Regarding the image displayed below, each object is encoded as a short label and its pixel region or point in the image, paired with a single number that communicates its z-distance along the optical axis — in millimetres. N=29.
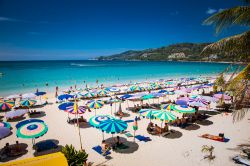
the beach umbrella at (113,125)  10102
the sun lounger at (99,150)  10415
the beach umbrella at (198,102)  14623
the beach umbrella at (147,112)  12625
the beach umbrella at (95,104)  15328
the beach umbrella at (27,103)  16997
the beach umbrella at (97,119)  11202
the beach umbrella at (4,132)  9625
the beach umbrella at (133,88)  25106
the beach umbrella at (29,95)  19875
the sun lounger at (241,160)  8720
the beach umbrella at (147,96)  17972
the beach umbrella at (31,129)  9719
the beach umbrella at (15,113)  13617
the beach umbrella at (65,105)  14566
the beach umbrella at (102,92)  21578
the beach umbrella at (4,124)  11159
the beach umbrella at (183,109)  13475
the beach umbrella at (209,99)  16156
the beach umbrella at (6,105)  15507
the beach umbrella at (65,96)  18900
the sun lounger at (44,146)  10837
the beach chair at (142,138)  12102
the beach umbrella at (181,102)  15864
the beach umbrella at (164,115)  11821
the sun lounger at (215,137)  11820
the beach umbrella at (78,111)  13336
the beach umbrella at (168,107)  14397
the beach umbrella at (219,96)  17422
